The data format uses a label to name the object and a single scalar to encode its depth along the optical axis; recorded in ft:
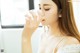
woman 4.49
